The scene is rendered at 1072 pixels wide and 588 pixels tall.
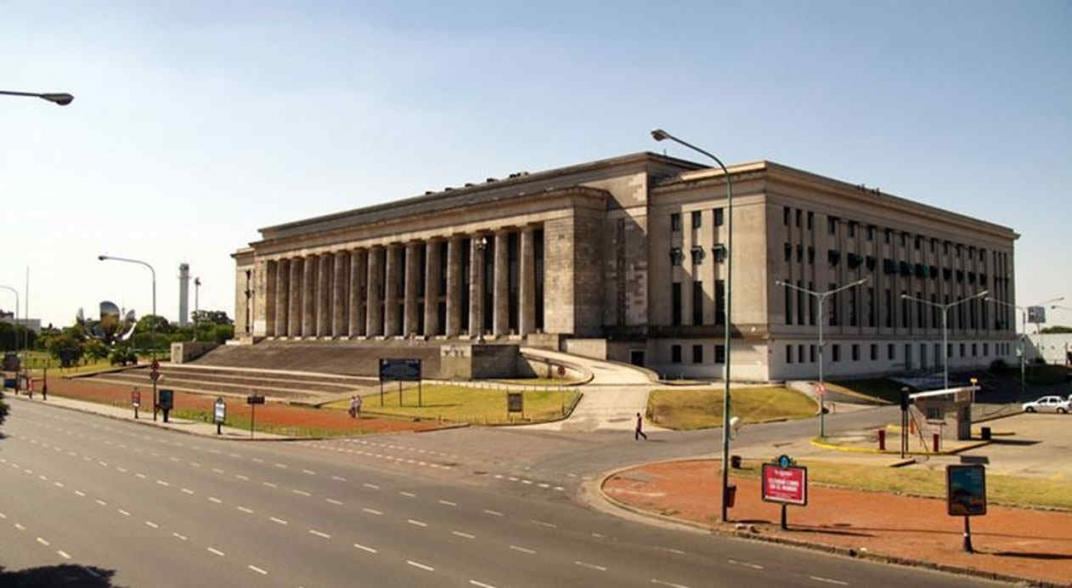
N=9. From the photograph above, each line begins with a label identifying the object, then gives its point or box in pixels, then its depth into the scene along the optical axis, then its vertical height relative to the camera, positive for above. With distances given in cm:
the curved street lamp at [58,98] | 1603 +443
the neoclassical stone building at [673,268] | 8112 +755
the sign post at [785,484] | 2543 -440
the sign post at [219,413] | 5481 -482
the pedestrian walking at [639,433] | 4953 -561
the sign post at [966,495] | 2256 -414
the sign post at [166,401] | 6238 -460
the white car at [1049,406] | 6444 -521
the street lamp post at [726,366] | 2572 -97
